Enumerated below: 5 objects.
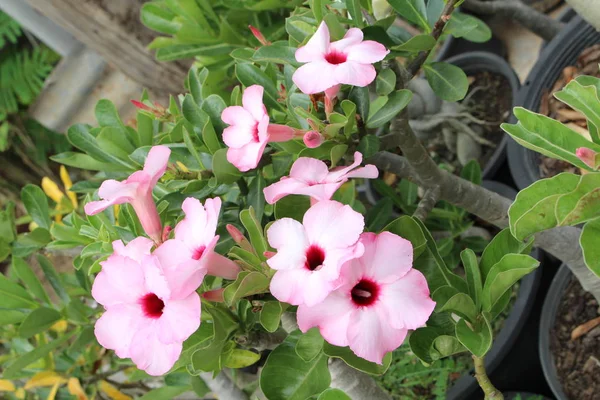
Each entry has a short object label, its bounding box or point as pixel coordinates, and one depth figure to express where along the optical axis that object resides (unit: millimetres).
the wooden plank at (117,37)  1755
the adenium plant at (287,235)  535
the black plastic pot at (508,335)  1198
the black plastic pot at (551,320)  1125
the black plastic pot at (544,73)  1357
